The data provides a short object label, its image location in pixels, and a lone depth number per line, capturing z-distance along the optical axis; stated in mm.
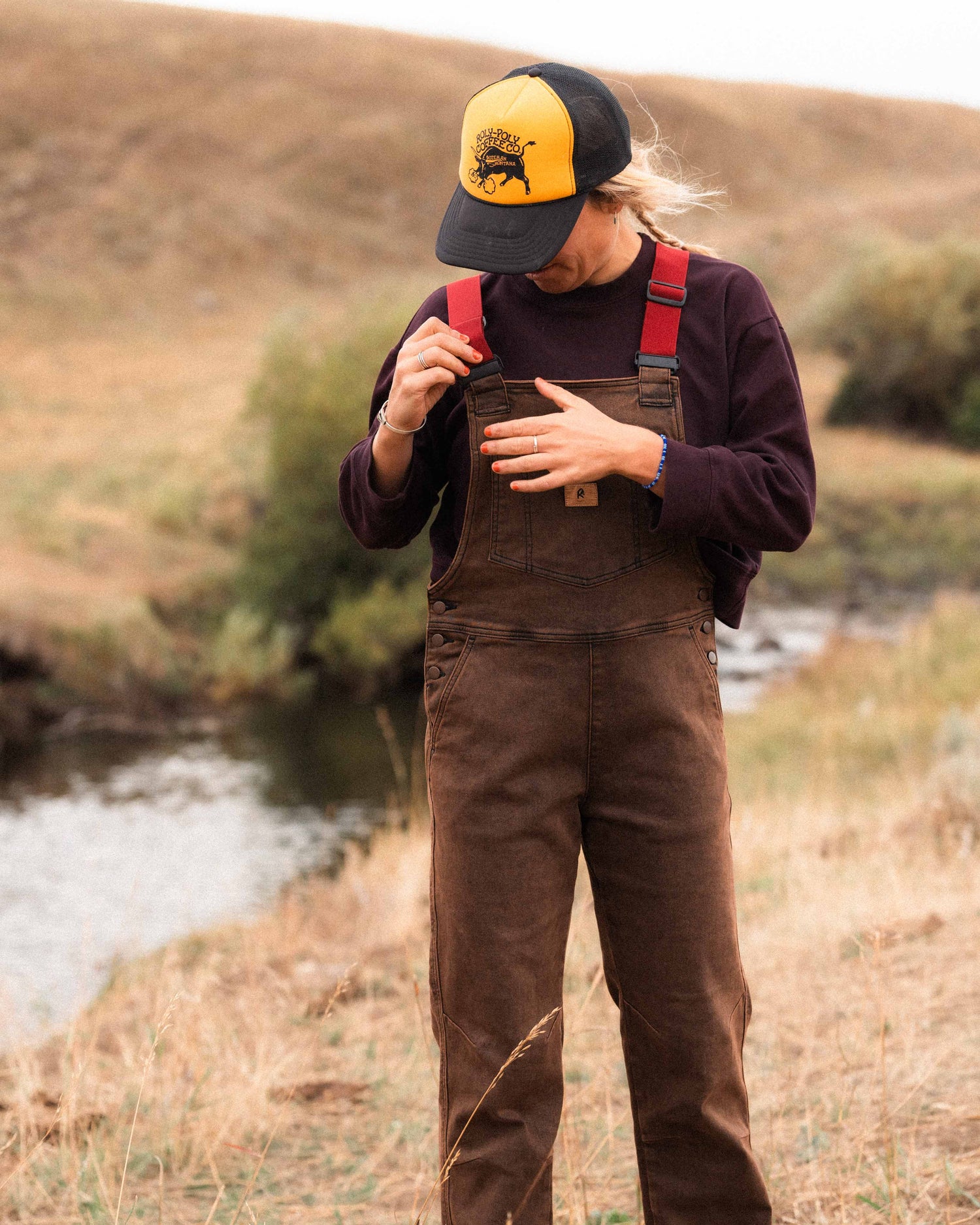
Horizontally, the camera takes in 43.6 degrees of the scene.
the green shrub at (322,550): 15047
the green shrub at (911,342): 26500
